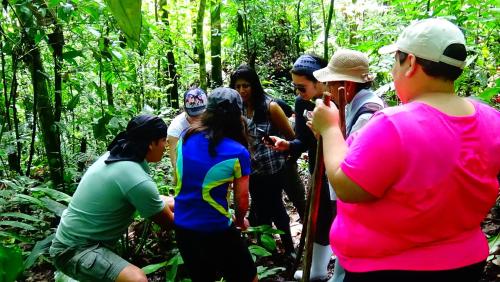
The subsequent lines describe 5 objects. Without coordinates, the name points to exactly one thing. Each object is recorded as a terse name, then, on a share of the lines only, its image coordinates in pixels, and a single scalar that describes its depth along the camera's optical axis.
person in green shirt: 2.66
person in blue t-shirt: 2.58
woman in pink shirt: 1.21
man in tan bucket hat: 2.31
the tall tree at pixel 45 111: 4.07
